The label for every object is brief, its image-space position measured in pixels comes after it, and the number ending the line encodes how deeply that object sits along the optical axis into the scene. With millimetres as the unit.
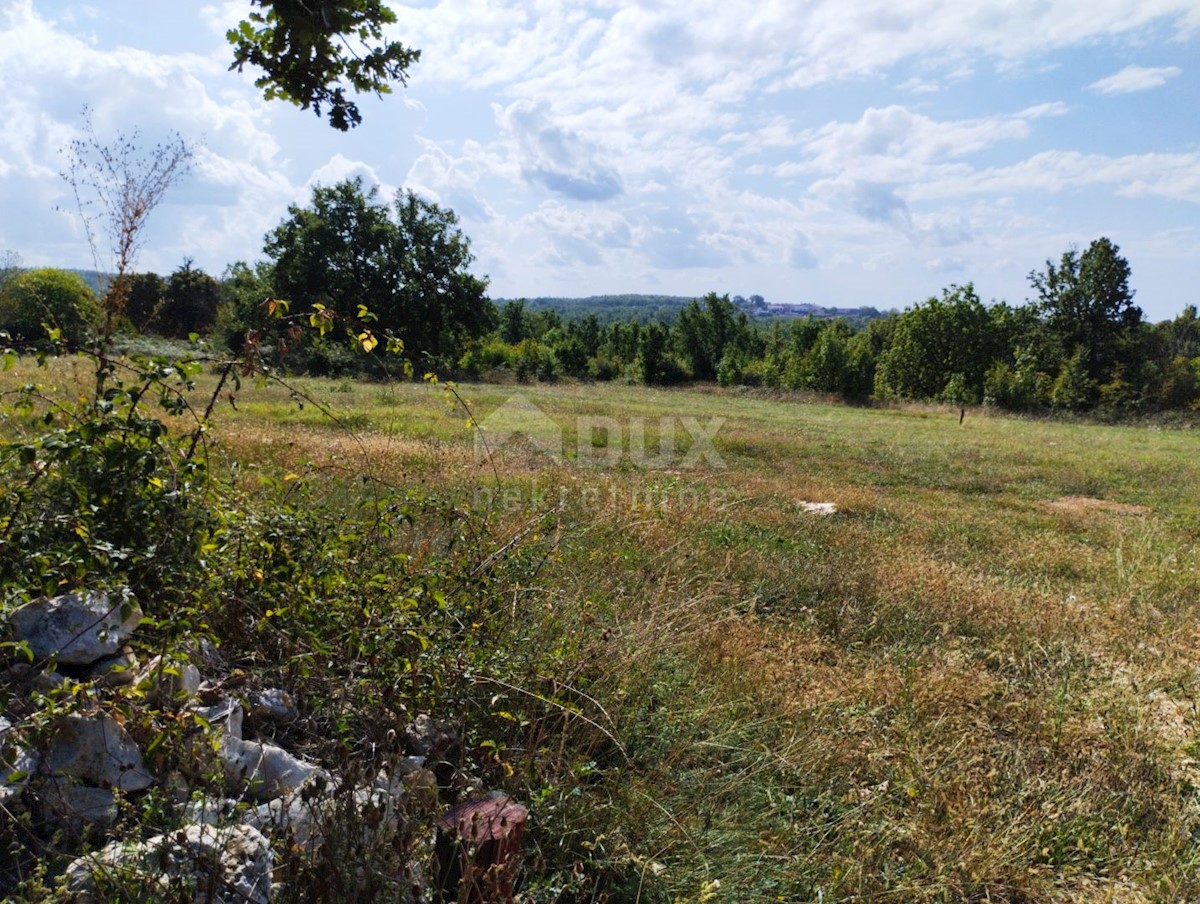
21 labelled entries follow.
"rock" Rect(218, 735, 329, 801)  2430
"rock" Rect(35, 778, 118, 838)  2094
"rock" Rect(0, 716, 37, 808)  1938
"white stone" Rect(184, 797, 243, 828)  2084
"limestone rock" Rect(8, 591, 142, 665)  2535
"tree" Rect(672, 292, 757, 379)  66875
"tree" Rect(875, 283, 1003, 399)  50875
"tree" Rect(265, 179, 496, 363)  44031
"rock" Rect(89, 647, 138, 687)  2559
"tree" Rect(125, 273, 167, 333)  46844
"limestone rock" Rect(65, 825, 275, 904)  1886
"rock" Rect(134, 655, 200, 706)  2293
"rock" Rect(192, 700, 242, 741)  2531
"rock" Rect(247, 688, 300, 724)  2834
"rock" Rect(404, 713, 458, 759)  2838
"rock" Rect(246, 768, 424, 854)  2100
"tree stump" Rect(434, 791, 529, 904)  2148
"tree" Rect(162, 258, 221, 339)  48969
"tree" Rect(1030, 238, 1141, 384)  47344
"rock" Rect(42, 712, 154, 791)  2213
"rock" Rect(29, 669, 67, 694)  2459
